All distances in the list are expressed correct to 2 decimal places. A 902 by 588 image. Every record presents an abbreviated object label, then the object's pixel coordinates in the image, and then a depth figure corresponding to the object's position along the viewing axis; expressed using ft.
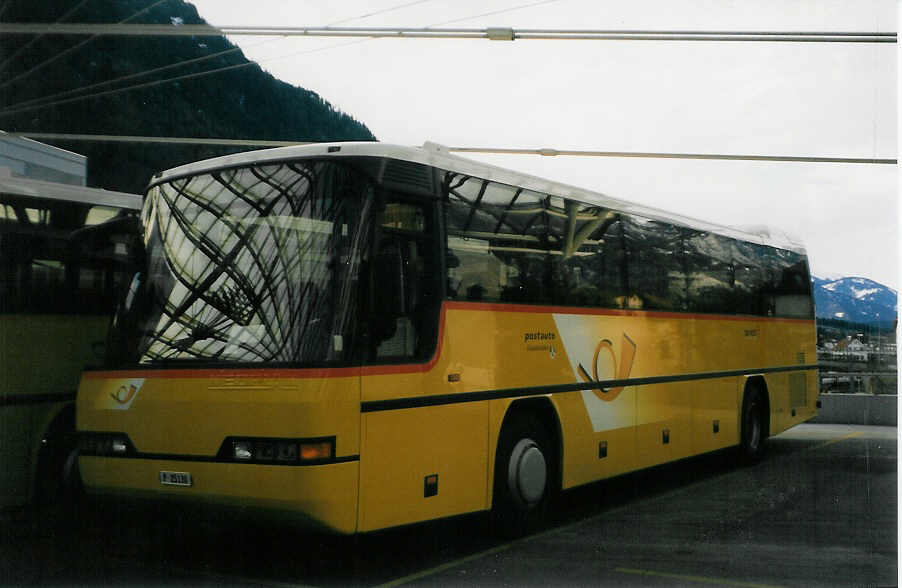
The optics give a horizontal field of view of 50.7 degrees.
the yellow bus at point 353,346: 21.40
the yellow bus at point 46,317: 28.32
